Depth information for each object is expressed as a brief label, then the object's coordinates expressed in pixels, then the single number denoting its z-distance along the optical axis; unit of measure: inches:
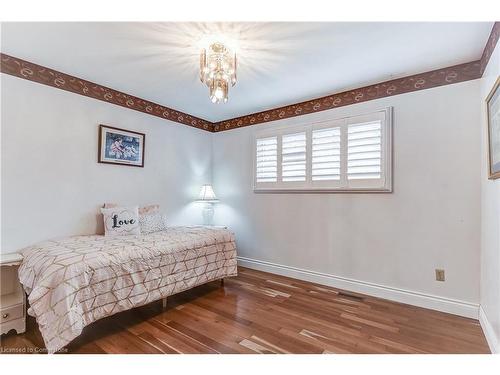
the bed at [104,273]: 65.0
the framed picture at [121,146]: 114.9
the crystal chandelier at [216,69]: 77.6
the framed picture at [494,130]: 64.5
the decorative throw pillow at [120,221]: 107.4
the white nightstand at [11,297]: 75.2
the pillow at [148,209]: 123.4
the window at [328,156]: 106.7
